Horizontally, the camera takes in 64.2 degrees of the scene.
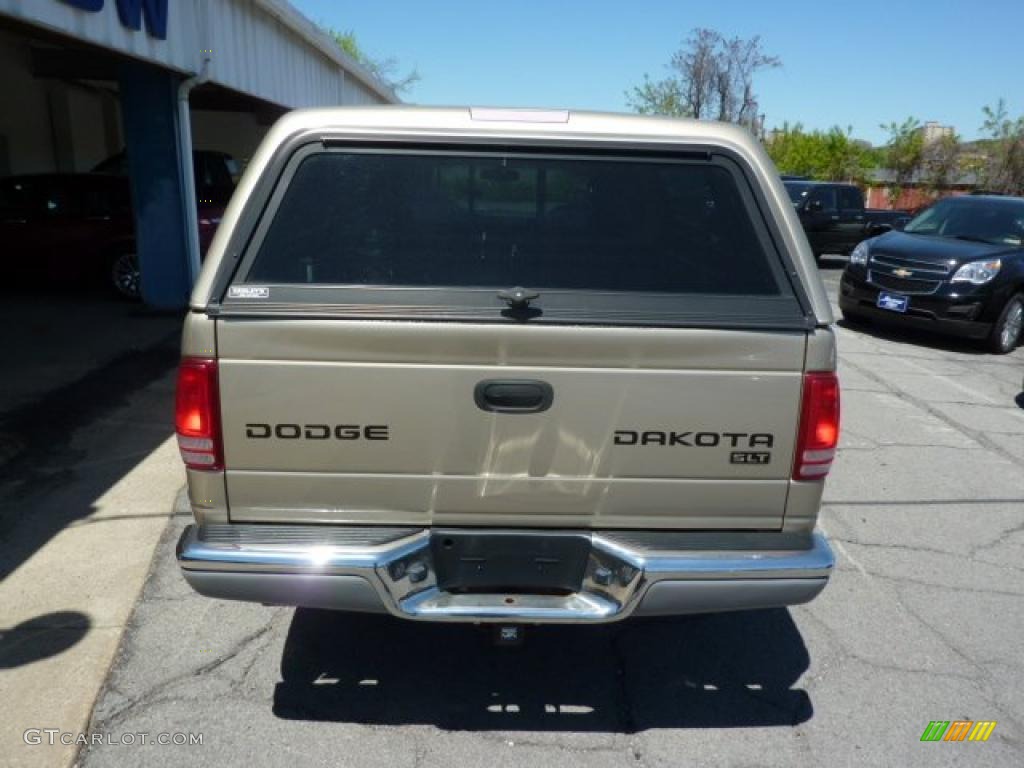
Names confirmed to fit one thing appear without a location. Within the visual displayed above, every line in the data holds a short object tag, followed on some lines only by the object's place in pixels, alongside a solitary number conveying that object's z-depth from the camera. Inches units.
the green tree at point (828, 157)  1409.9
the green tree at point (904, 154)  1283.2
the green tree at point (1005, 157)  1150.3
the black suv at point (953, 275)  367.6
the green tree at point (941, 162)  1256.2
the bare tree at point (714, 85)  1694.1
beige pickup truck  98.3
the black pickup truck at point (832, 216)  669.3
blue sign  270.8
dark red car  421.4
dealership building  319.3
